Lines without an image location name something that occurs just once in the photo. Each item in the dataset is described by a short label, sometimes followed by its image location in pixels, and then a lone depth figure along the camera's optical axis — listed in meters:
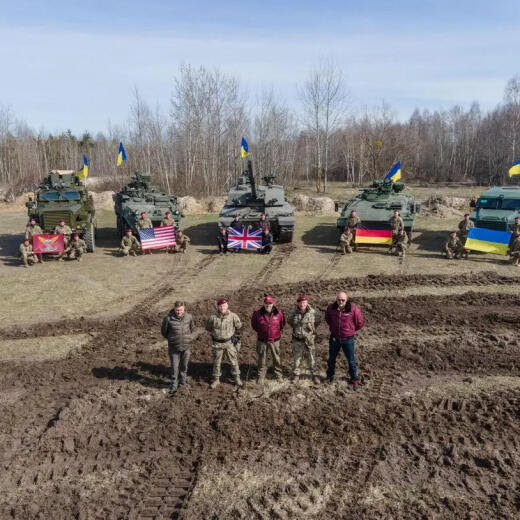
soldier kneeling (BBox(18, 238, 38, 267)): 16.03
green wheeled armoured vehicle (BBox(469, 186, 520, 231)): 16.81
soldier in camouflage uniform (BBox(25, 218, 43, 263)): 16.61
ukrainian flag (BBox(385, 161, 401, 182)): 20.36
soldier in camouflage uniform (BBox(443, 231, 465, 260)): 16.41
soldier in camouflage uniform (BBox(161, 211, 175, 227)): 18.33
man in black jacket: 7.75
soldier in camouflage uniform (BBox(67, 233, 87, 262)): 16.80
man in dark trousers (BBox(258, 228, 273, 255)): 17.44
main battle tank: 18.23
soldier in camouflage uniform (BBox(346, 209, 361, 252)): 17.53
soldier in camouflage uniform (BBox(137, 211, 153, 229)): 17.91
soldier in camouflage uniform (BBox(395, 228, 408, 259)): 16.61
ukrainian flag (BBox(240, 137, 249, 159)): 20.92
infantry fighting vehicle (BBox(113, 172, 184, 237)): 18.58
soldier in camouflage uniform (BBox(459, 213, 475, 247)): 16.61
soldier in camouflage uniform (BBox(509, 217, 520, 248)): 15.78
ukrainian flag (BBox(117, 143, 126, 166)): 23.11
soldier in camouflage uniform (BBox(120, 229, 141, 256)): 17.58
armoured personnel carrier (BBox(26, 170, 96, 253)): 17.48
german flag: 17.34
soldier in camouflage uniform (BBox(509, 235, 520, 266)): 15.32
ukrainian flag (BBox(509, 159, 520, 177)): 18.73
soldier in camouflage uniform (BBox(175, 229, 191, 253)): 18.17
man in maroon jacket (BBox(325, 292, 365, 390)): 7.79
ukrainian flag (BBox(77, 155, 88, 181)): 23.61
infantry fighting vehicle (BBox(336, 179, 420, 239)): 17.73
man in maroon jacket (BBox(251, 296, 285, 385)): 7.91
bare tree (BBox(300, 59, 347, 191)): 35.22
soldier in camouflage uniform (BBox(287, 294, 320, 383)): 7.92
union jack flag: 17.61
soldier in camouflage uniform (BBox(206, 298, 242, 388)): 7.91
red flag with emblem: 16.48
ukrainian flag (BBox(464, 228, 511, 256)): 16.33
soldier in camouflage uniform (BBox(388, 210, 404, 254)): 17.08
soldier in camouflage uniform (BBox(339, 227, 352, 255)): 17.34
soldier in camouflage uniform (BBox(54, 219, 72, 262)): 16.86
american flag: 17.77
